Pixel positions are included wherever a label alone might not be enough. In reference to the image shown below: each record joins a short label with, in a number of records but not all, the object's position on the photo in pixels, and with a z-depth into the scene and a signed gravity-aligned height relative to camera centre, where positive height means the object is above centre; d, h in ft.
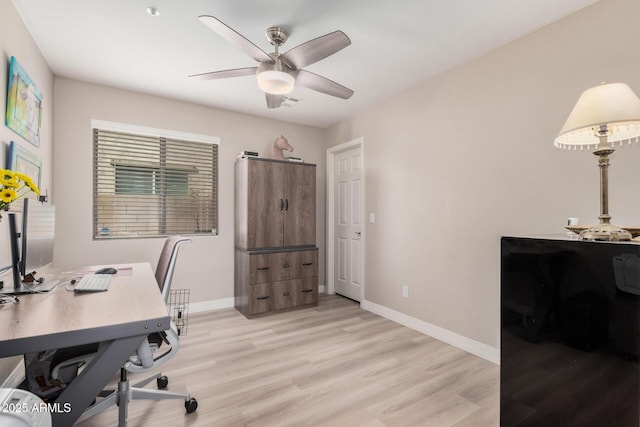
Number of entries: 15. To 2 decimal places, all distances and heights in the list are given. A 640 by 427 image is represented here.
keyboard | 4.88 -1.22
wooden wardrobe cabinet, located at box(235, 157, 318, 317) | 11.19 -0.86
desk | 3.05 -1.24
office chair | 4.57 -2.45
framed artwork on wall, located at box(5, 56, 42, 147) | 6.11 +2.50
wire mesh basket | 10.99 -3.32
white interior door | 13.03 -0.41
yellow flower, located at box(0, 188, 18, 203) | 4.37 +0.29
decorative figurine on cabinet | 12.32 +2.81
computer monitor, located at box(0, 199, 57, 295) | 4.58 -0.55
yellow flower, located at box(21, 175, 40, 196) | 4.72 +0.52
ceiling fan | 5.43 +3.23
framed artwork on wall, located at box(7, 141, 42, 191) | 6.14 +1.21
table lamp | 3.73 +1.26
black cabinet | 3.51 -1.58
